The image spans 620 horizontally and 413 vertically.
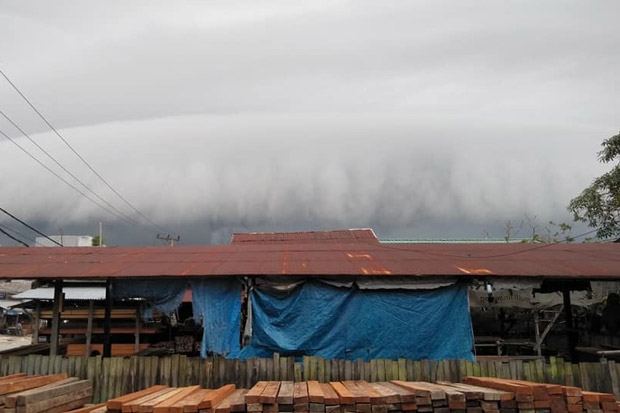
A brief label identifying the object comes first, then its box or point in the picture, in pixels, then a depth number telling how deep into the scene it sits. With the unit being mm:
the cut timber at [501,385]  6145
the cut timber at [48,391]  6379
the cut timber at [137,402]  5920
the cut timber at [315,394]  6012
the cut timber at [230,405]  5992
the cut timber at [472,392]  6145
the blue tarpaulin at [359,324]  10086
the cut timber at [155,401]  5867
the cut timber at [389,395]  6109
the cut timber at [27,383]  6884
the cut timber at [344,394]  6023
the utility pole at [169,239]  43047
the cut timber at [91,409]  6736
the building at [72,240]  44250
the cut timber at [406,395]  6117
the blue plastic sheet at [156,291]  10438
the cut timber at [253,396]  5895
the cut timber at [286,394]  5914
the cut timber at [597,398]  6207
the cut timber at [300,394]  5910
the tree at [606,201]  20453
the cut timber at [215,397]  6027
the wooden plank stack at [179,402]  5922
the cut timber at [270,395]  5871
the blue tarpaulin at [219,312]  10125
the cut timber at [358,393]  6043
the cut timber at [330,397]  6008
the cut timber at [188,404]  5891
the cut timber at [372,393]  6070
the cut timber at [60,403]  6466
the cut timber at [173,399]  5839
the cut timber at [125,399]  5996
